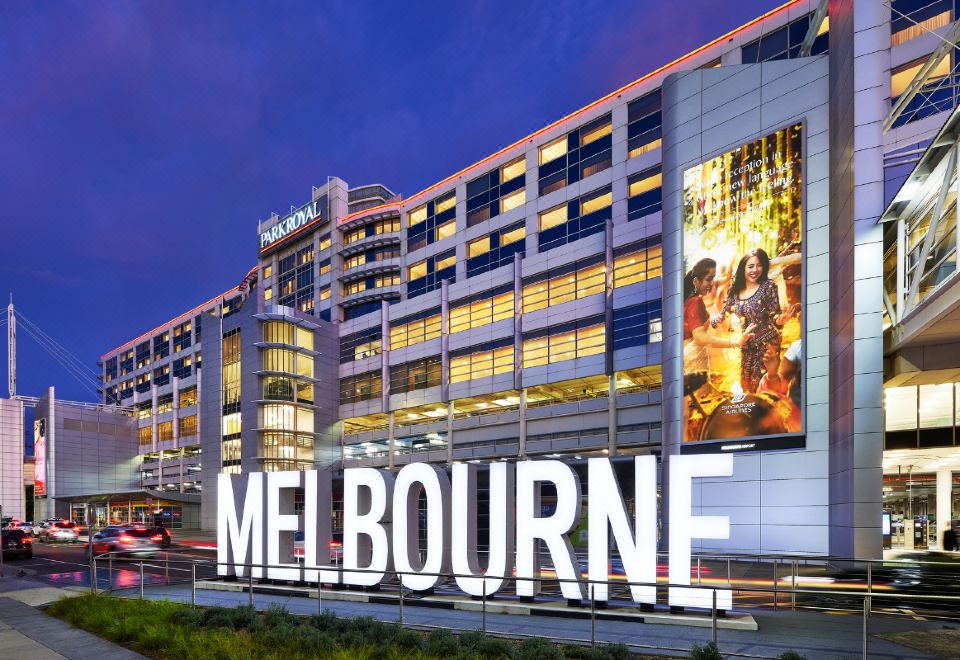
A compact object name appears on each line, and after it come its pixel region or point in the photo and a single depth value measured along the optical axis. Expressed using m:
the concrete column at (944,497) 33.62
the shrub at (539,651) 10.28
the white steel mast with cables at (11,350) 119.69
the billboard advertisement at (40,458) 102.69
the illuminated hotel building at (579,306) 25.70
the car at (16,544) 35.12
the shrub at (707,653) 9.27
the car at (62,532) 49.78
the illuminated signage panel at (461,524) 13.84
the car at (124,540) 35.50
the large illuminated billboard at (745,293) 28.98
